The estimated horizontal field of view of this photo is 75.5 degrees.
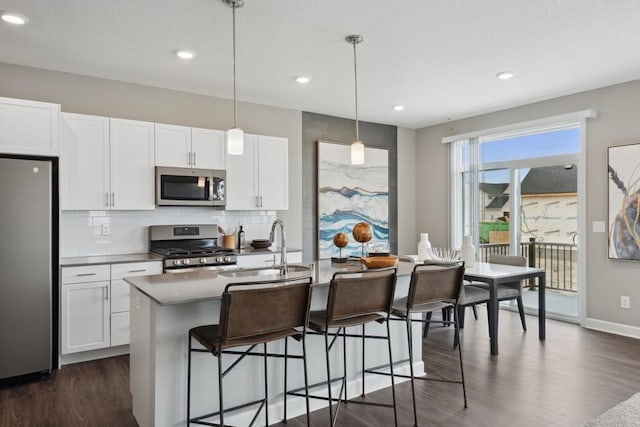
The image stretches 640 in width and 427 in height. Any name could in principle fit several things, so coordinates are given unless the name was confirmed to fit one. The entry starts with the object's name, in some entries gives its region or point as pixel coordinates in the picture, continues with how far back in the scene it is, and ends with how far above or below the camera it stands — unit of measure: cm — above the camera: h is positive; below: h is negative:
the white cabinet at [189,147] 427 +73
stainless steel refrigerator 318 -39
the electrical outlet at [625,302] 439 -95
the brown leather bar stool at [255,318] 197 -52
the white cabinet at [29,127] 331 +74
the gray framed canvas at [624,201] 428 +12
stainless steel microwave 425 +31
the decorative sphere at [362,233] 302 -14
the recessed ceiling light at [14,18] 287 +141
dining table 382 -63
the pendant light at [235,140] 285 +52
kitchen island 221 -85
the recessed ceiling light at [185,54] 355 +141
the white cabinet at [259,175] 475 +47
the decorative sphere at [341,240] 312 -19
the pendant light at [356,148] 329 +54
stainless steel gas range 407 -36
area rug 190 -98
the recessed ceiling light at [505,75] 411 +140
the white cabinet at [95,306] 356 -80
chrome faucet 277 -27
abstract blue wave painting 579 +29
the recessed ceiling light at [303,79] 423 +141
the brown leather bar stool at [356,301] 231 -51
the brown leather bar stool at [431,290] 260 -50
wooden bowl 291 -34
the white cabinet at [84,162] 379 +50
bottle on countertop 493 -27
